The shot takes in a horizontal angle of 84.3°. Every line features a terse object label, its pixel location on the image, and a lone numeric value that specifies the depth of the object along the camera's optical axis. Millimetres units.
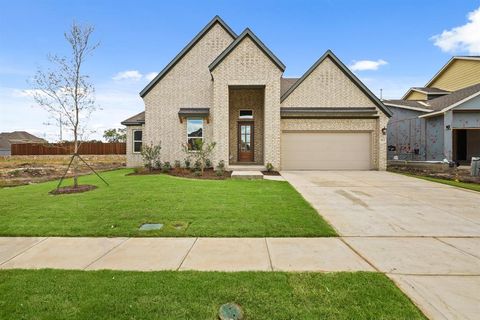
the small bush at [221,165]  14773
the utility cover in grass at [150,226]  5285
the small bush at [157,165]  16519
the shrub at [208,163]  16078
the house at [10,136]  59312
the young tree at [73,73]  9438
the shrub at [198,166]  15862
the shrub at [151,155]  16062
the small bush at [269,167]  14820
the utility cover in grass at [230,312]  2459
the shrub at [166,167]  15576
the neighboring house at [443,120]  17766
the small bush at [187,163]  16562
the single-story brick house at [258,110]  14836
